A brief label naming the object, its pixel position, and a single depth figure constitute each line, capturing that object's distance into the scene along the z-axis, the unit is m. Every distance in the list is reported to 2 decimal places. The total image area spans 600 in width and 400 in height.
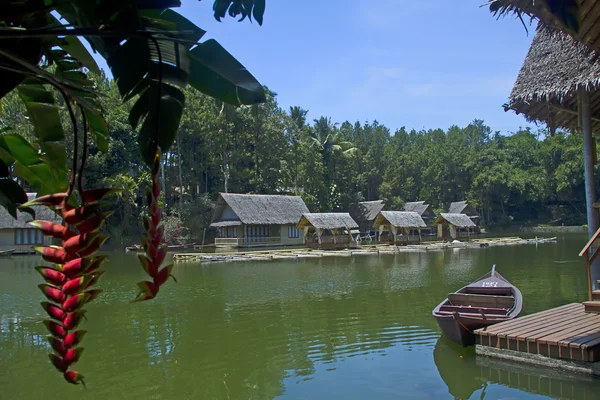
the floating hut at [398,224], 34.88
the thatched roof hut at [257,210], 32.53
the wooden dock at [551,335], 6.38
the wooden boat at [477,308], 8.04
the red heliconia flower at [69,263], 0.83
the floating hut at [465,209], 46.94
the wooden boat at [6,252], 28.52
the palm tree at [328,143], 45.22
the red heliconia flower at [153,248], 0.84
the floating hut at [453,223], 37.69
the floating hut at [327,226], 31.42
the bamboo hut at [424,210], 46.42
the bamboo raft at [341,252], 25.02
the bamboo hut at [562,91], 7.57
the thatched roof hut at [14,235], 29.46
